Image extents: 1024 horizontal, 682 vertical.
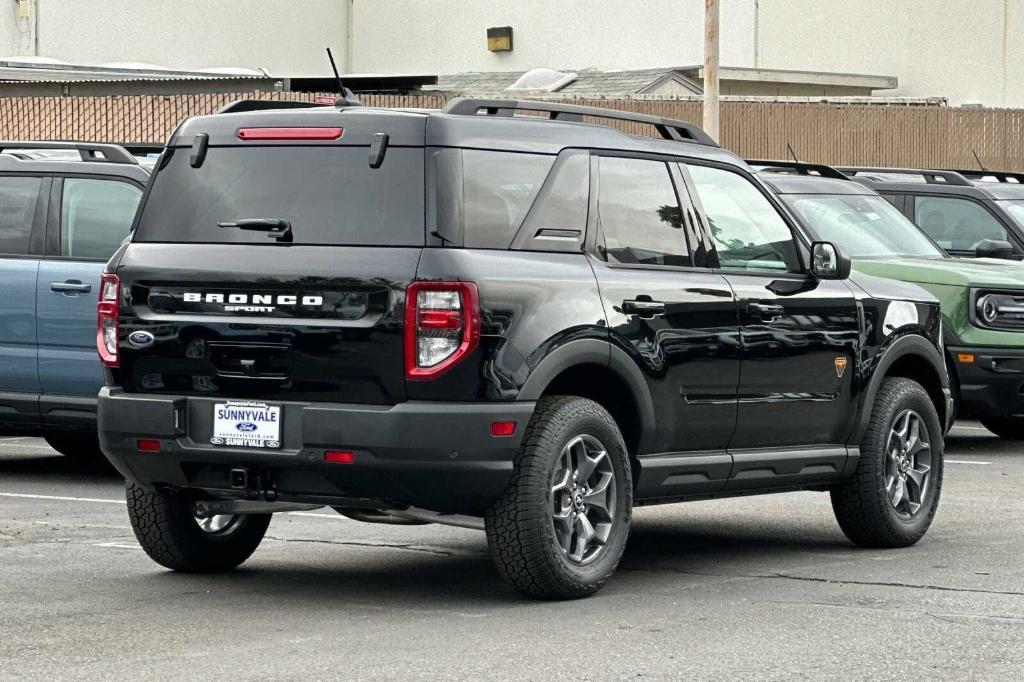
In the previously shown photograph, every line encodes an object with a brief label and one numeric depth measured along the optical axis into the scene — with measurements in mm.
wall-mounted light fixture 47906
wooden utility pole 22719
